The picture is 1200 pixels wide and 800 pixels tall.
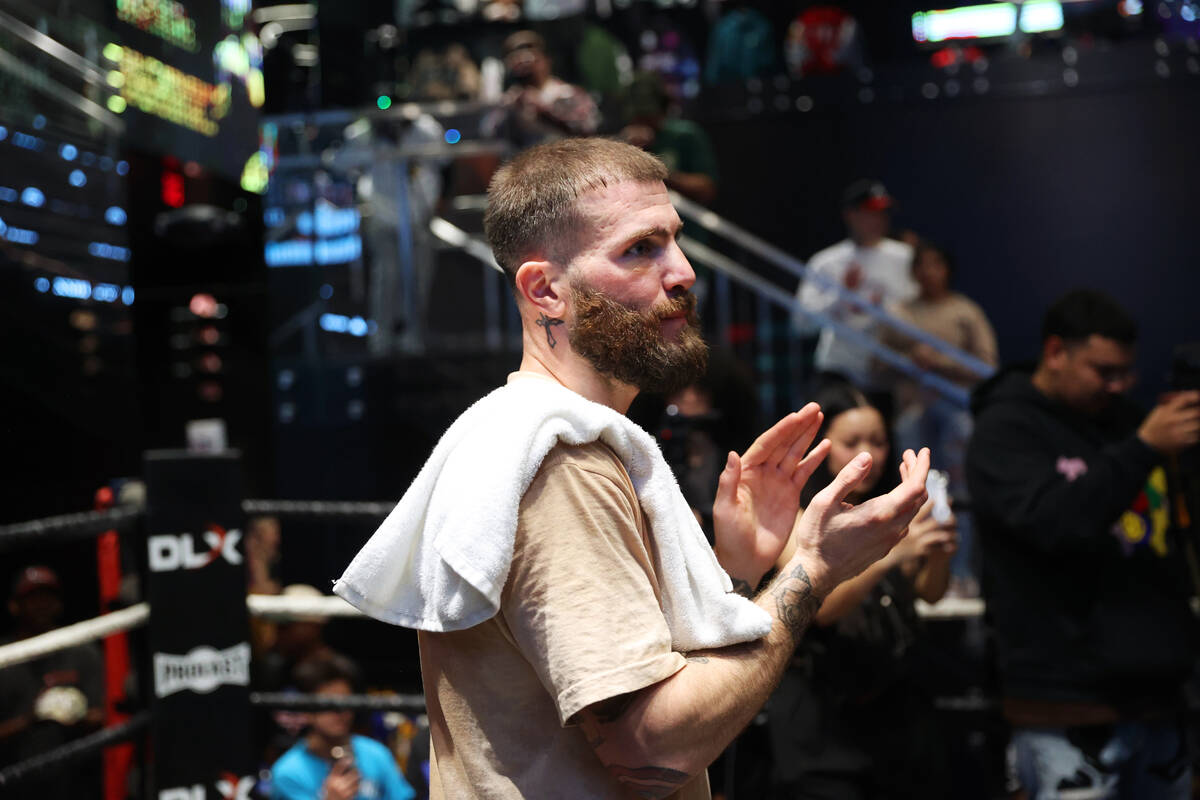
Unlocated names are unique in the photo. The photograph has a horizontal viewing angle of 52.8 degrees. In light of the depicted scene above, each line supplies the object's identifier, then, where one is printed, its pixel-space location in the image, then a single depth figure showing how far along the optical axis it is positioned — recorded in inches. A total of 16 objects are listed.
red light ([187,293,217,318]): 374.9
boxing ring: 126.0
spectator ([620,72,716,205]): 255.9
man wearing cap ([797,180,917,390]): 268.8
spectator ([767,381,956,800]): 114.6
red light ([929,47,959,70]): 355.3
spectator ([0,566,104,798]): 148.9
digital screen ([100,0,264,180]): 248.4
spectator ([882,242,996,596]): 260.1
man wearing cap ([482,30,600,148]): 263.7
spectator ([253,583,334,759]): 174.2
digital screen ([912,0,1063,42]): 367.9
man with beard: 55.6
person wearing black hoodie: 124.8
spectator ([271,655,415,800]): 138.8
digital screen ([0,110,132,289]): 164.7
